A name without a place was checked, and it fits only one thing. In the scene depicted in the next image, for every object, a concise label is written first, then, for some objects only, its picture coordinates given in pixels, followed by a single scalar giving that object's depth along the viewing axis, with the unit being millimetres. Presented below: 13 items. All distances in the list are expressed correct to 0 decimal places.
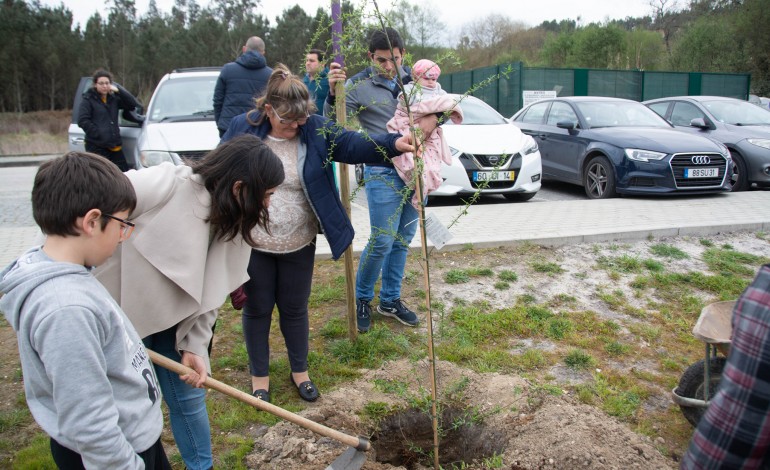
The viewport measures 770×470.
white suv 6902
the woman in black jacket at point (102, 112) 8109
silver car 9492
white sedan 8094
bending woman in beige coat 2174
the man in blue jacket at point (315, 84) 4180
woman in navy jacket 3049
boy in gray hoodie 1504
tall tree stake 3443
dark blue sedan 8336
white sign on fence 16559
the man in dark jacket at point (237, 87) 5660
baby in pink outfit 3367
